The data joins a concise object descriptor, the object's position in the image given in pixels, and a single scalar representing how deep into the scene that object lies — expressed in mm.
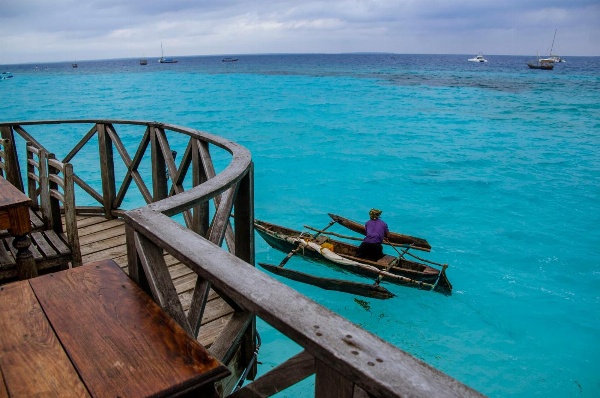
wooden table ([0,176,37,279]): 3145
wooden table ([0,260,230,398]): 1517
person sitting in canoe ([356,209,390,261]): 10031
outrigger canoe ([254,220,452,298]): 9383
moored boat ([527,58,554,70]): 103875
